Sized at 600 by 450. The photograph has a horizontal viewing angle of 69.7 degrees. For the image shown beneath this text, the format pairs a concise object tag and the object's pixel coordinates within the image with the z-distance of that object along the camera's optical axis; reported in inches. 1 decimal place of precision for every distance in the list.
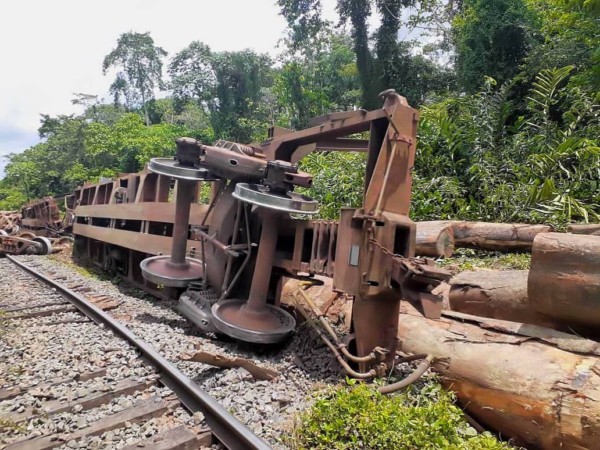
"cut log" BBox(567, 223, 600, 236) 180.7
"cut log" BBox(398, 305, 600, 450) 89.5
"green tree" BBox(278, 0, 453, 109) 738.8
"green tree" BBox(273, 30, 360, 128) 880.3
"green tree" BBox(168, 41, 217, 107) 1296.8
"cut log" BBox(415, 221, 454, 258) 188.9
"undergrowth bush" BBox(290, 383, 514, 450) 90.3
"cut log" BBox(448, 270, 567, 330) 141.3
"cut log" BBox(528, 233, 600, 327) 110.7
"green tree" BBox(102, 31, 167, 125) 1685.5
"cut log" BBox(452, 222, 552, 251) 217.2
